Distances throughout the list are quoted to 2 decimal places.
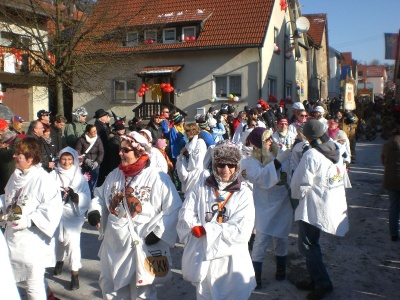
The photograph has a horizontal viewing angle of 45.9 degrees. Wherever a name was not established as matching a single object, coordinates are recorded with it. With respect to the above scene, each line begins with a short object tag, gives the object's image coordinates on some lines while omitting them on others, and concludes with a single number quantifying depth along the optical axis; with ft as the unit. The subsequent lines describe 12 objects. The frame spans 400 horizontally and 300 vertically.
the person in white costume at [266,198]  16.90
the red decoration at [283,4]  84.96
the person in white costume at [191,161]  24.61
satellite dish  85.90
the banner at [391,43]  117.91
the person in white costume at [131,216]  12.75
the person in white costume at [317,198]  16.03
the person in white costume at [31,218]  13.46
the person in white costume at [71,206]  17.60
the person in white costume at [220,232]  12.01
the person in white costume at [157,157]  22.41
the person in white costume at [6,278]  6.09
